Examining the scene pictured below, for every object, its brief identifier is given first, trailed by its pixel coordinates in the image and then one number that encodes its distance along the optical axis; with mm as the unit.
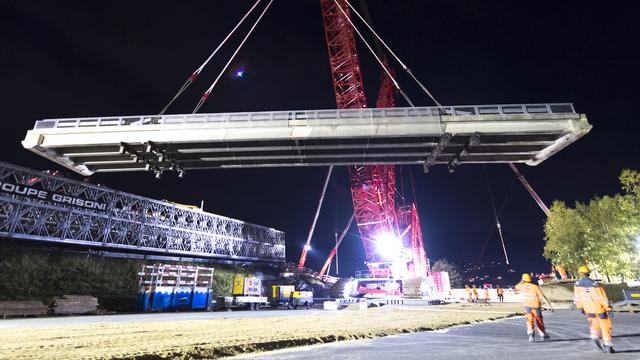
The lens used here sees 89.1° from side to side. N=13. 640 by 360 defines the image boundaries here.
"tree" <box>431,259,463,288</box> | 102688
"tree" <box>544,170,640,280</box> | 35469
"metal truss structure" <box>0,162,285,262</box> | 31828
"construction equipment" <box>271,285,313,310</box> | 36500
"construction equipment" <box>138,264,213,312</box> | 26891
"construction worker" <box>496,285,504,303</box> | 35031
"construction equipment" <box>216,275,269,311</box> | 31797
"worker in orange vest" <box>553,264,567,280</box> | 28328
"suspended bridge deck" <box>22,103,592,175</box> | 18750
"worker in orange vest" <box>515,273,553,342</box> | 9391
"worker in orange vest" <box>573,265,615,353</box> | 7602
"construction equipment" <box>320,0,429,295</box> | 47562
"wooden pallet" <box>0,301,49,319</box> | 20688
